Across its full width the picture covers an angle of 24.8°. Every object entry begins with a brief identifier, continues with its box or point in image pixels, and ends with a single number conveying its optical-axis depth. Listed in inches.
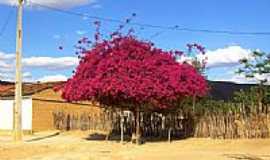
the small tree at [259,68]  1233.5
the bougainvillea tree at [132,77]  1076.5
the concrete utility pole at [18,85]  1280.8
